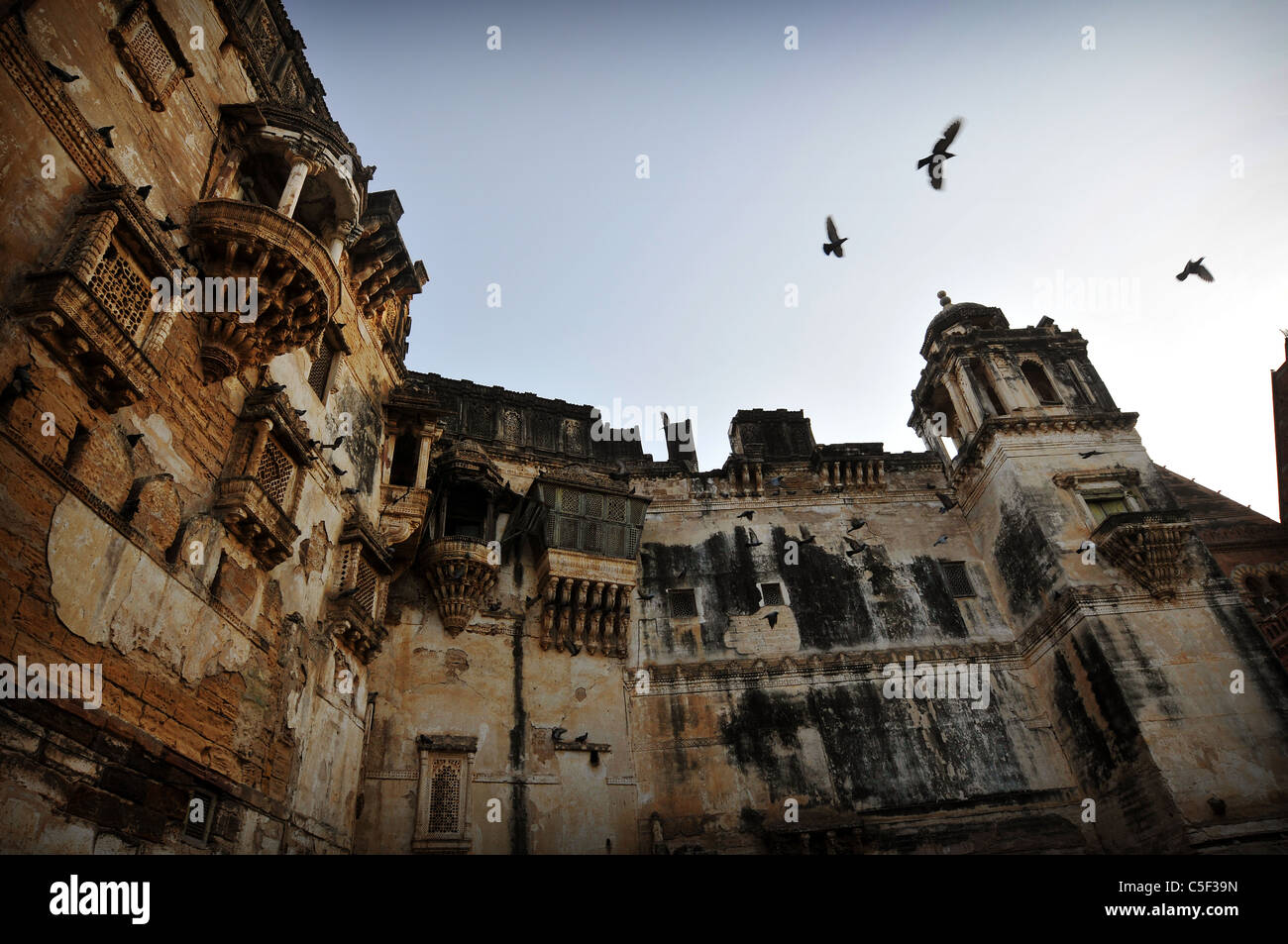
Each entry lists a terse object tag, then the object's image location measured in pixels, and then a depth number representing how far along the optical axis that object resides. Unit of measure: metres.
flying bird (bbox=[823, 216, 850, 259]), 15.02
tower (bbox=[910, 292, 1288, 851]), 13.76
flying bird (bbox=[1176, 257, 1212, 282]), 15.90
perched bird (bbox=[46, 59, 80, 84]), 6.84
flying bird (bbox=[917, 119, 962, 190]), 13.64
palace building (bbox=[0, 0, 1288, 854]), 6.82
